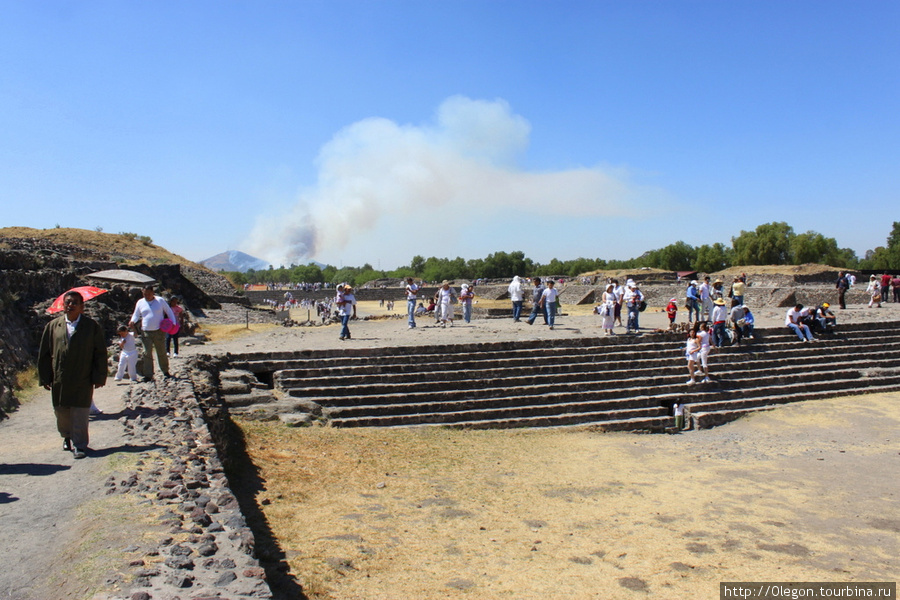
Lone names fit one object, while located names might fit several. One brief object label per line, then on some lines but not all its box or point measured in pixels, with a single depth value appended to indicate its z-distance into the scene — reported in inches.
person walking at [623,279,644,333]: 553.6
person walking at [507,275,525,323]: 676.1
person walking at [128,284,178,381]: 323.0
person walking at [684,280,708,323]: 608.4
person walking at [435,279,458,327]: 689.0
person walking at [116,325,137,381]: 347.3
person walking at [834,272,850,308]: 836.6
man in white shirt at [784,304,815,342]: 561.9
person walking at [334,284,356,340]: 543.2
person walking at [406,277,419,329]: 622.1
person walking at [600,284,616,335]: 540.7
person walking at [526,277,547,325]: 645.3
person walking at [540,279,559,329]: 622.5
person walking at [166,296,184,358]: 428.7
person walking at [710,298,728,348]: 519.9
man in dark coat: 207.9
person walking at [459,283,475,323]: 698.2
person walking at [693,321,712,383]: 451.5
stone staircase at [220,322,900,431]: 387.9
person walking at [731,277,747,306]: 590.7
